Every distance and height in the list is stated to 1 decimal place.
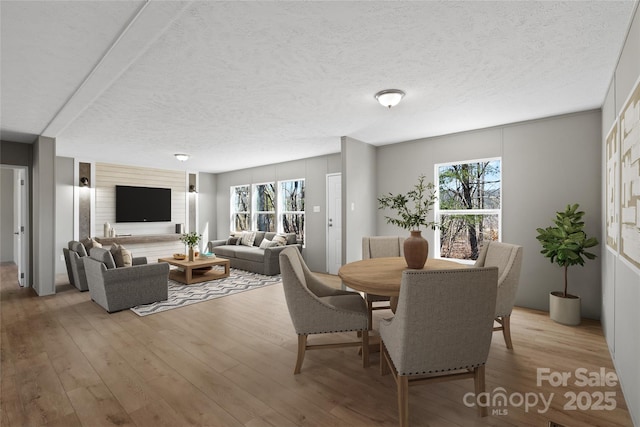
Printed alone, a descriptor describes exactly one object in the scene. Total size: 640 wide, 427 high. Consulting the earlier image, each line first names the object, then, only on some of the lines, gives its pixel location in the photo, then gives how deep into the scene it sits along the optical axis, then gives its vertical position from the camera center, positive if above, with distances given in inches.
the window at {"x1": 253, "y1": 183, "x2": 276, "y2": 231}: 289.7 +5.0
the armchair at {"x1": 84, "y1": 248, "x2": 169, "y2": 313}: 143.6 -36.0
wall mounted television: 268.8 +6.4
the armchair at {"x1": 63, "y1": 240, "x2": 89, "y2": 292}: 180.2 -33.5
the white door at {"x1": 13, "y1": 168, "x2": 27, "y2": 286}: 189.5 -8.6
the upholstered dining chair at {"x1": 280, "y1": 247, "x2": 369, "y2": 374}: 87.5 -30.6
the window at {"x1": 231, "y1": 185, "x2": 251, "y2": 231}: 315.6 +3.2
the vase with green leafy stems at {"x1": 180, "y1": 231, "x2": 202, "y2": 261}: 215.3 -22.1
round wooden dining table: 82.1 -19.6
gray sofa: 229.3 -34.5
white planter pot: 127.5 -42.1
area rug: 152.9 -48.8
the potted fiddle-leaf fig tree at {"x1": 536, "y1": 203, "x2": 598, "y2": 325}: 124.9 -15.7
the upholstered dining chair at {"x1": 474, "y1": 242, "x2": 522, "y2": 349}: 99.4 -23.4
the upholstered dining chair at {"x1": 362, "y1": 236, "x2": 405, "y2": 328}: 144.9 -17.3
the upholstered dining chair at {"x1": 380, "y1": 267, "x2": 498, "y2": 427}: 61.6 -23.5
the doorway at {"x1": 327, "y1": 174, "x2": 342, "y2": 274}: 234.1 -9.2
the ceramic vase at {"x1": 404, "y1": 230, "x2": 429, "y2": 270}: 100.0 -13.3
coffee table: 201.3 -44.4
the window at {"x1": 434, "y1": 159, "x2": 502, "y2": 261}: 166.9 +3.3
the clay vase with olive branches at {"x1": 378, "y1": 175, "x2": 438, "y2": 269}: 100.1 -11.2
